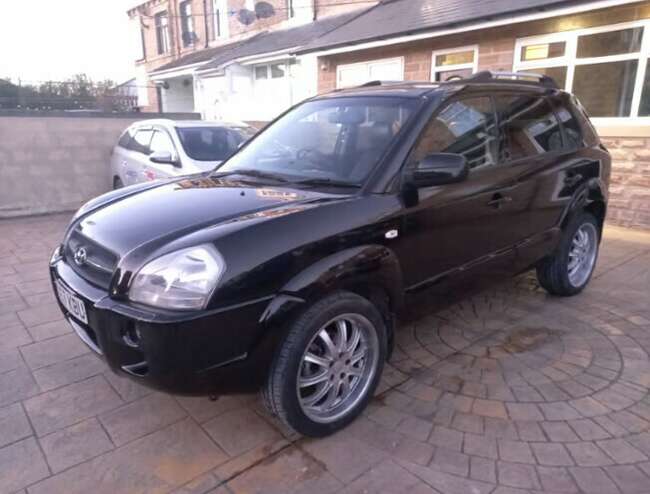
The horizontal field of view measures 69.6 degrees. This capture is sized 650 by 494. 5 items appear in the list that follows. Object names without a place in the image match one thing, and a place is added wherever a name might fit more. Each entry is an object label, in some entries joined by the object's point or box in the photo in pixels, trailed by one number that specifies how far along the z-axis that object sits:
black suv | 2.00
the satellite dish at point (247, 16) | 18.73
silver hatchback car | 6.29
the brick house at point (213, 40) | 15.21
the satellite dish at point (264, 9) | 17.92
